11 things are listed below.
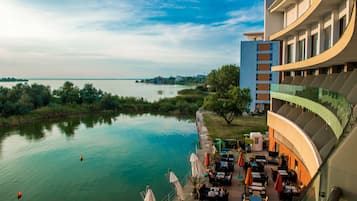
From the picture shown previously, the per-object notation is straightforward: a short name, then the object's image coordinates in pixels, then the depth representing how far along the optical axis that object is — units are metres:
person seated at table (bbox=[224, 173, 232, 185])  15.27
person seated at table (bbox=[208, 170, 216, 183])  15.58
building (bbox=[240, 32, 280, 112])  48.94
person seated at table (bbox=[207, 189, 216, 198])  13.19
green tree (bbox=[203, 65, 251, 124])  37.94
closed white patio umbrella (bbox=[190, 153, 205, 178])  14.70
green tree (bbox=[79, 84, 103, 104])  64.75
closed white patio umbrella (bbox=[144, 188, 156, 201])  11.53
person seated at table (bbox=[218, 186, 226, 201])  13.08
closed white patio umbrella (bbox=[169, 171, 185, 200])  12.97
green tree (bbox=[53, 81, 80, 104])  64.31
